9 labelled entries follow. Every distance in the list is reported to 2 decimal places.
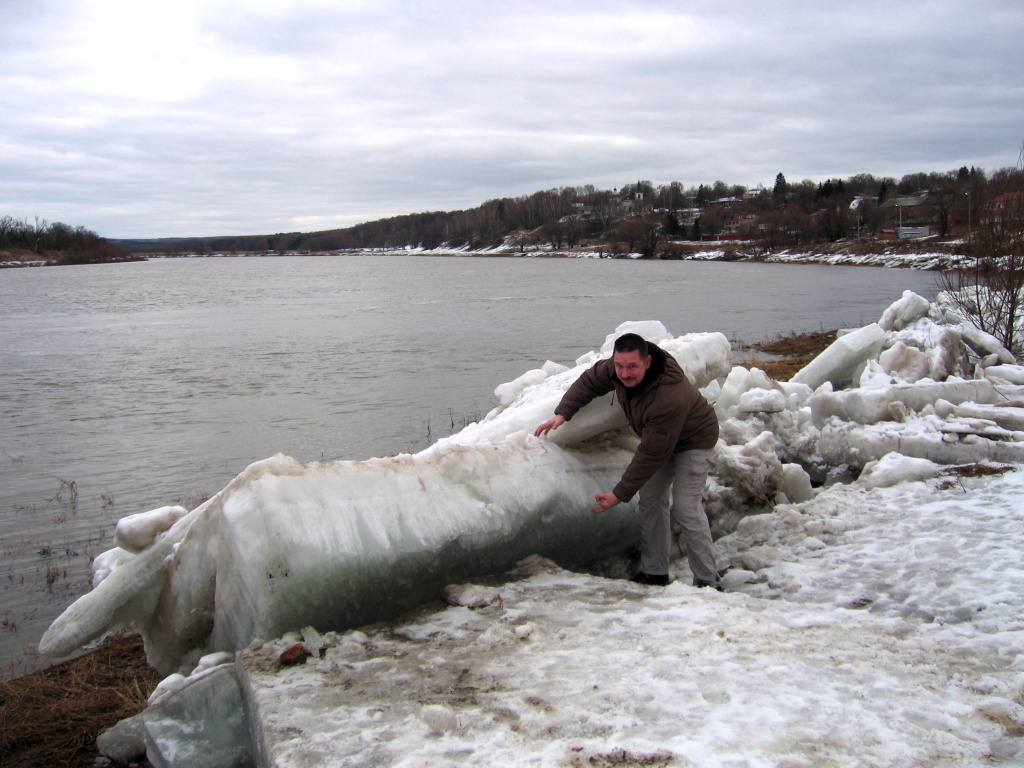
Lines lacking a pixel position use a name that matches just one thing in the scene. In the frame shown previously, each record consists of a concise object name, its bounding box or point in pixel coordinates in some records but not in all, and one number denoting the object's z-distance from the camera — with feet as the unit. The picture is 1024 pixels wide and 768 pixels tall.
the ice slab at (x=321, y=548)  13.38
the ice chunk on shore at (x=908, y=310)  45.37
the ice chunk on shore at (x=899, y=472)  21.53
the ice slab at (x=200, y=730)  11.51
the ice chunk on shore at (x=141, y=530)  15.25
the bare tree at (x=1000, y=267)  41.88
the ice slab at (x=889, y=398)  25.93
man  16.26
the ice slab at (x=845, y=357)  33.17
